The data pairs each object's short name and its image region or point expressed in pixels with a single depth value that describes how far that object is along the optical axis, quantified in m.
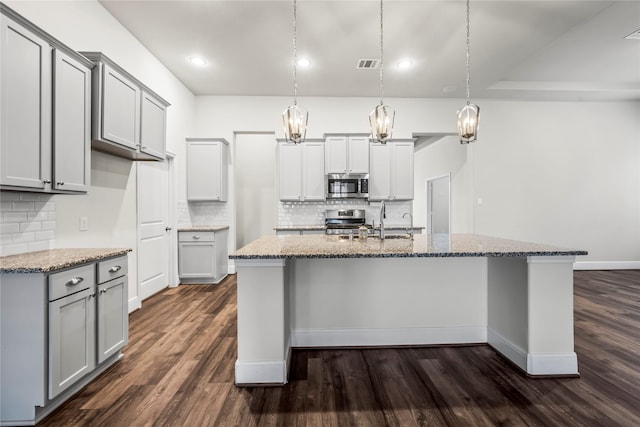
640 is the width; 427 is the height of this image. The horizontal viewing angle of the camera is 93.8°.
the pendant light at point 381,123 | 2.50
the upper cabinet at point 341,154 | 5.19
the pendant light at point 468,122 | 2.51
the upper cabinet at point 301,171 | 5.22
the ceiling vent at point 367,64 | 4.15
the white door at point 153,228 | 3.91
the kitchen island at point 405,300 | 2.09
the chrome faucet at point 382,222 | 2.68
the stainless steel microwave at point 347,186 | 5.25
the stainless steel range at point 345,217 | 5.36
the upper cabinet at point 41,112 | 1.79
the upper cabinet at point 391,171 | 5.27
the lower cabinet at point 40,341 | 1.71
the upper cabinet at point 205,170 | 5.09
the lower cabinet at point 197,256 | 4.77
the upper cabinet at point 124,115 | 2.47
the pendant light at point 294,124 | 2.39
